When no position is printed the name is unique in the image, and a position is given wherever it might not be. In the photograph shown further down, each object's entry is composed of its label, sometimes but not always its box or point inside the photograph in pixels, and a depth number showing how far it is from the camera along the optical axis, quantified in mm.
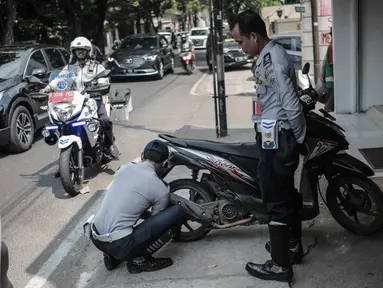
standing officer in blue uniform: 3492
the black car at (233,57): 22266
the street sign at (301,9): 14703
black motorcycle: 4211
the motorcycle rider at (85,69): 6953
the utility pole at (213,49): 8570
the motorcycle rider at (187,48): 21481
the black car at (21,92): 8430
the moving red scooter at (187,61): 21391
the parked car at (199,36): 34569
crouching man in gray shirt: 4070
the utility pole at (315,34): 13770
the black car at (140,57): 19125
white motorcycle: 6266
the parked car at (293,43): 16438
